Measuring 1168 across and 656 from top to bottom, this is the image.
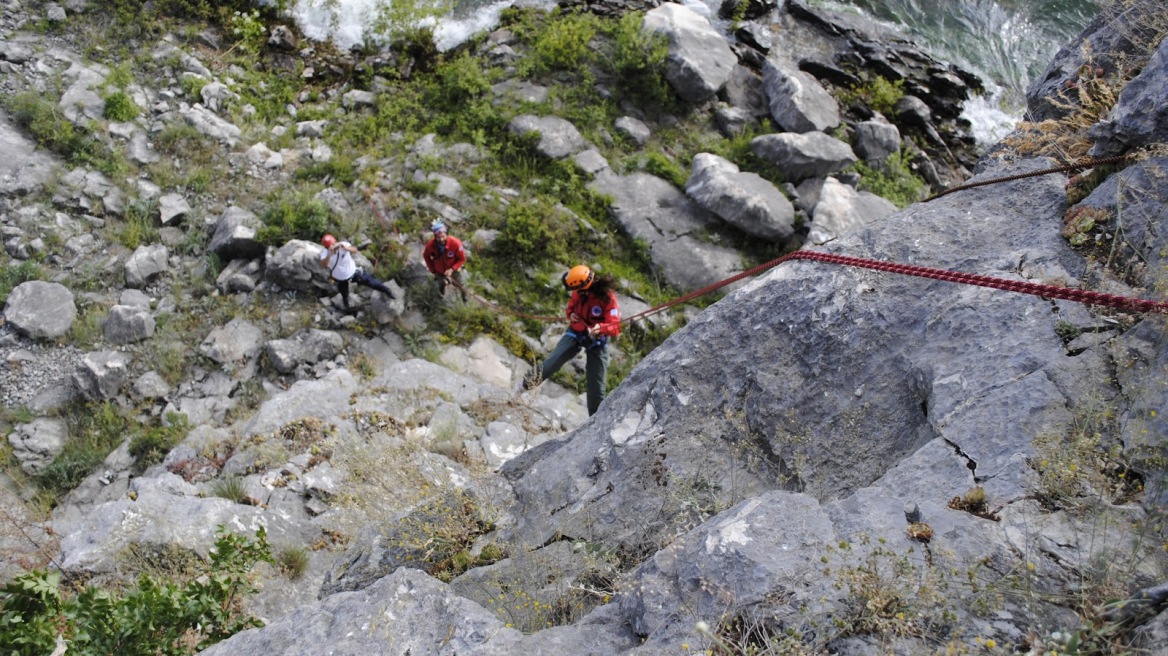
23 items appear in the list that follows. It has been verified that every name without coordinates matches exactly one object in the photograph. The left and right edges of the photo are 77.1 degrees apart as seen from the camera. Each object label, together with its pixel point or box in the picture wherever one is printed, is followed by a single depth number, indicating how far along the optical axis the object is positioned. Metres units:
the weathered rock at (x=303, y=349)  9.78
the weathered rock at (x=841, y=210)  11.67
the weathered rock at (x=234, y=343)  9.87
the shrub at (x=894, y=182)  13.13
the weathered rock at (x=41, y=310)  9.73
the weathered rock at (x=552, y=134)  12.54
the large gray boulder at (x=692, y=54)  13.50
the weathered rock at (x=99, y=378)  9.36
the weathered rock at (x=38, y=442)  8.78
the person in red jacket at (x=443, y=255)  10.22
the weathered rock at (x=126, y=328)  9.89
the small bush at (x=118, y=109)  12.03
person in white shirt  10.07
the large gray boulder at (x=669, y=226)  11.51
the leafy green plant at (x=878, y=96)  14.62
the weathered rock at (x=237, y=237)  10.78
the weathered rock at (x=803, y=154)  12.66
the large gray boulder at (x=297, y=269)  10.54
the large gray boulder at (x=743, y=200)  11.79
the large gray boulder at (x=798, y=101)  13.38
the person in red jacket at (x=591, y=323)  8.02
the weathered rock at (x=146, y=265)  10.49
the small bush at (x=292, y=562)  6.50
